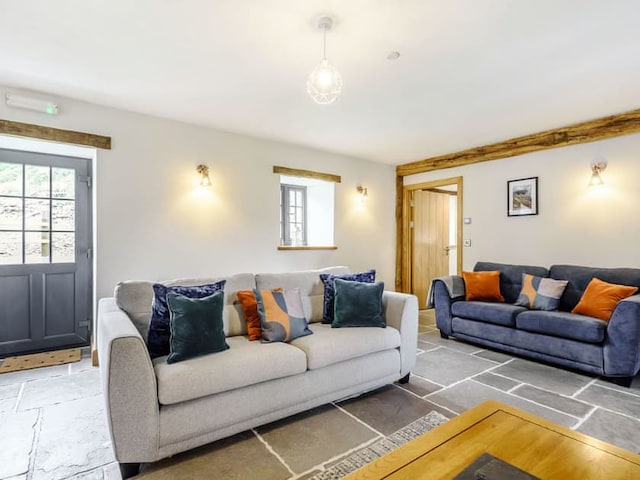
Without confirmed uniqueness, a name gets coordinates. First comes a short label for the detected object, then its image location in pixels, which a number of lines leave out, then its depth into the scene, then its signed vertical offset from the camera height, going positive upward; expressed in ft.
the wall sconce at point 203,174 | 12.78 +2.53
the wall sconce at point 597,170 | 12.17 +2.53
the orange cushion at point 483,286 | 13.32 -1.74
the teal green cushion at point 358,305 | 9.13 -1.72
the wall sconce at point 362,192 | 17.79 +2.57
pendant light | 6.75 +3.49
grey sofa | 5.54 -2.55
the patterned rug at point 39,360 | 10.52 -3.79
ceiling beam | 11.57 +3.95
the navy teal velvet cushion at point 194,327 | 6.66 -1.71
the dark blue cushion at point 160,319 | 7.01 -1.59
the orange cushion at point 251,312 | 8.21 -1.73
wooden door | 19.44 +0.16
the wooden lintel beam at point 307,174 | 14.97 +3.12
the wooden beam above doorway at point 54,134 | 9.76 +3.24
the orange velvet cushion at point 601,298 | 9.96 -1.68
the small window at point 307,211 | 17.08 +1.62
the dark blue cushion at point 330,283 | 9.75 -1.20
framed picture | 14.02 +1.87
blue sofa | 9.20 -2.61
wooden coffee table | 3.85 -2.57
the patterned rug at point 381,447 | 5.73 -3.80
